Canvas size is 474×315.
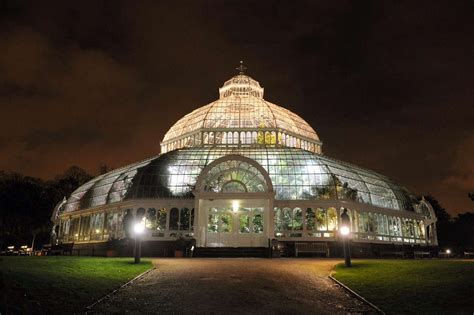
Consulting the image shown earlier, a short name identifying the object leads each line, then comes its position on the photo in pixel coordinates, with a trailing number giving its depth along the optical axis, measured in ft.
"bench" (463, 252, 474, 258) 151.06
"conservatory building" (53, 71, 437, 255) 123.75
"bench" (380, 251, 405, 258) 123.63
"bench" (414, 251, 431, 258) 128.36
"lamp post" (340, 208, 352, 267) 84.02
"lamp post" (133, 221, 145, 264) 87.04
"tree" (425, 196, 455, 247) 217.56
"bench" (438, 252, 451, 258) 148.36
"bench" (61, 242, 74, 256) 140.94
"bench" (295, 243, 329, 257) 117.50
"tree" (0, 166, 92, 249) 166.20
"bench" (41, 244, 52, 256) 143.07
